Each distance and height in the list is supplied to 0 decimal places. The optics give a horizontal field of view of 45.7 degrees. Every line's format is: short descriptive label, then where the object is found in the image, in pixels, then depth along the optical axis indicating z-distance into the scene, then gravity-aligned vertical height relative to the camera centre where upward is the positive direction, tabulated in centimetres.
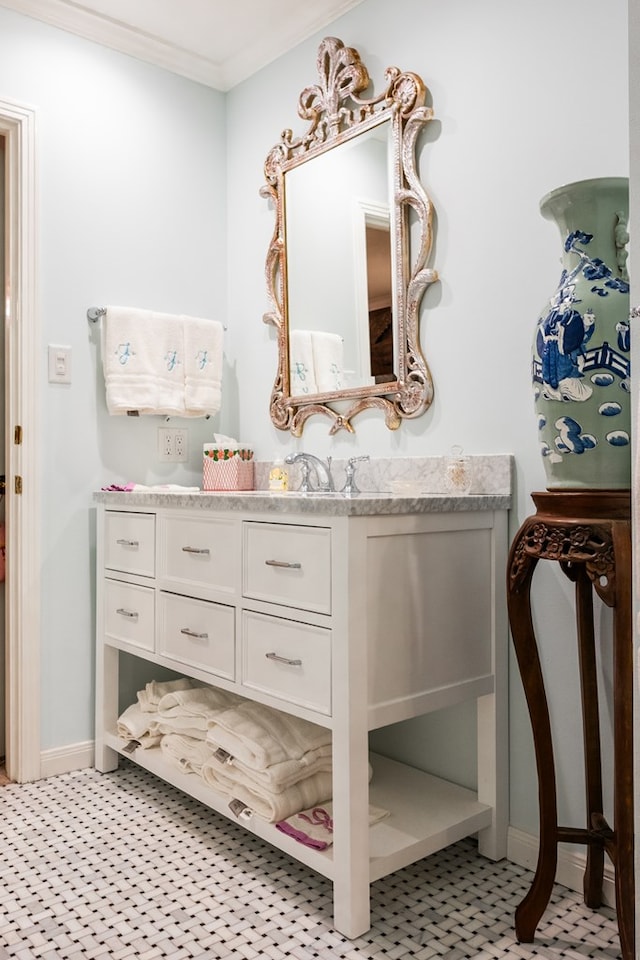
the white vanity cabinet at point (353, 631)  154 -33
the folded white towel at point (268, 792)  176 -73
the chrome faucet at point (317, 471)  228 +6
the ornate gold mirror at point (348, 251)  211 +73
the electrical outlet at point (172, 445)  271 +16
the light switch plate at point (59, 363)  242 +41
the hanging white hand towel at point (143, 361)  248 +43
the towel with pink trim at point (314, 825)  164 -75
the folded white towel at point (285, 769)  176 -67
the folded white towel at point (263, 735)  182 -61
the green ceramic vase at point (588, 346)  140 +26
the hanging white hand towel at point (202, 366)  265 +44
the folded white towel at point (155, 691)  232 -62
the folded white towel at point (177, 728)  210 -67
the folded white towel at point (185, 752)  204 -72
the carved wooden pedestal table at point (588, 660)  132 -33
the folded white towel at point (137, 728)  226 -72
